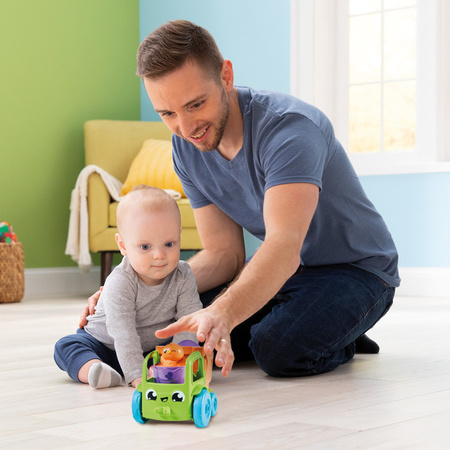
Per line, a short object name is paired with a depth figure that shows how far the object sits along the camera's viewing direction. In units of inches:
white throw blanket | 165.2
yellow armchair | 162.1
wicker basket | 153.6
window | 152.9
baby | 60.7
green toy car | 46.4
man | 56.4
